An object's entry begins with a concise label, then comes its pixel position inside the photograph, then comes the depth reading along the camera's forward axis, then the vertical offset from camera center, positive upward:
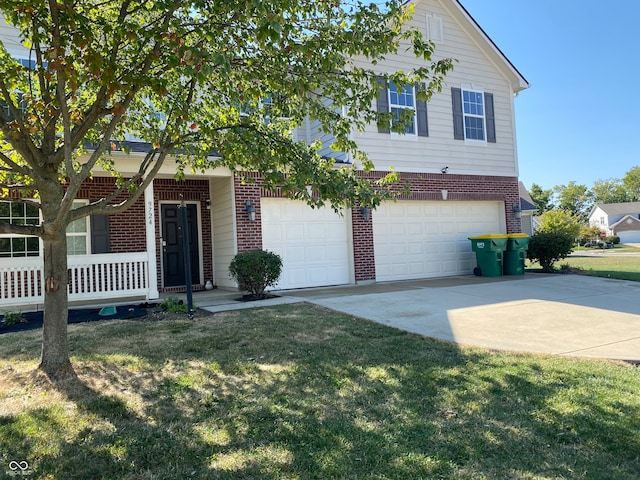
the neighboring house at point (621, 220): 62.00 +2.24
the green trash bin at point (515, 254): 12.87 -0.39
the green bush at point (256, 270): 8.91 -0.35
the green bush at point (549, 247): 13.30 -0.27
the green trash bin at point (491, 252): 12.61 -0.31
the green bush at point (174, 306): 7.65 -0.85
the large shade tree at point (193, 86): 3.92 +1.72
